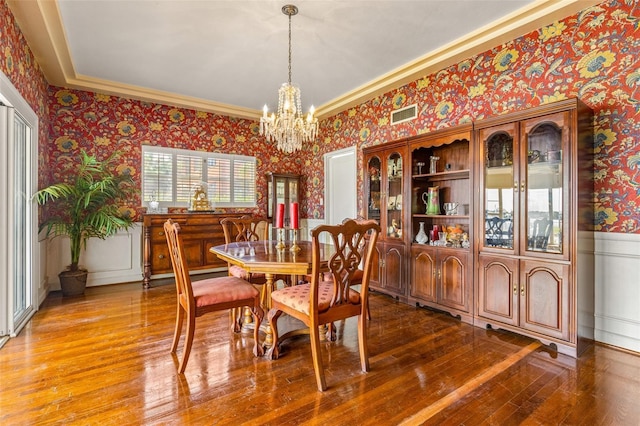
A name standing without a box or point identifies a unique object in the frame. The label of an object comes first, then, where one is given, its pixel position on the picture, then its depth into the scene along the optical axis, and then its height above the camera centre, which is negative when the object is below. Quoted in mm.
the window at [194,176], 4934 +636
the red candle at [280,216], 2584 -22
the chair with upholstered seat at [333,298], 1952 -589
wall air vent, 4098 +1357
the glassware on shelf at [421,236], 3581 -266
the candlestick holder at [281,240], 2750 -244
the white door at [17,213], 2619 +1
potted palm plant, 3920 +16
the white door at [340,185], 5164 +495
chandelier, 2896 +856
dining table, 2107 -327
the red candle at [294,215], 2646 -14
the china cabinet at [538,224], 2400 -89
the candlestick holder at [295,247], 2655 -302
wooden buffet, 4434 -417
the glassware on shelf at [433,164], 3676 +589
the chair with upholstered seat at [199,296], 2111 -601
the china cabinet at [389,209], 3717 +61
